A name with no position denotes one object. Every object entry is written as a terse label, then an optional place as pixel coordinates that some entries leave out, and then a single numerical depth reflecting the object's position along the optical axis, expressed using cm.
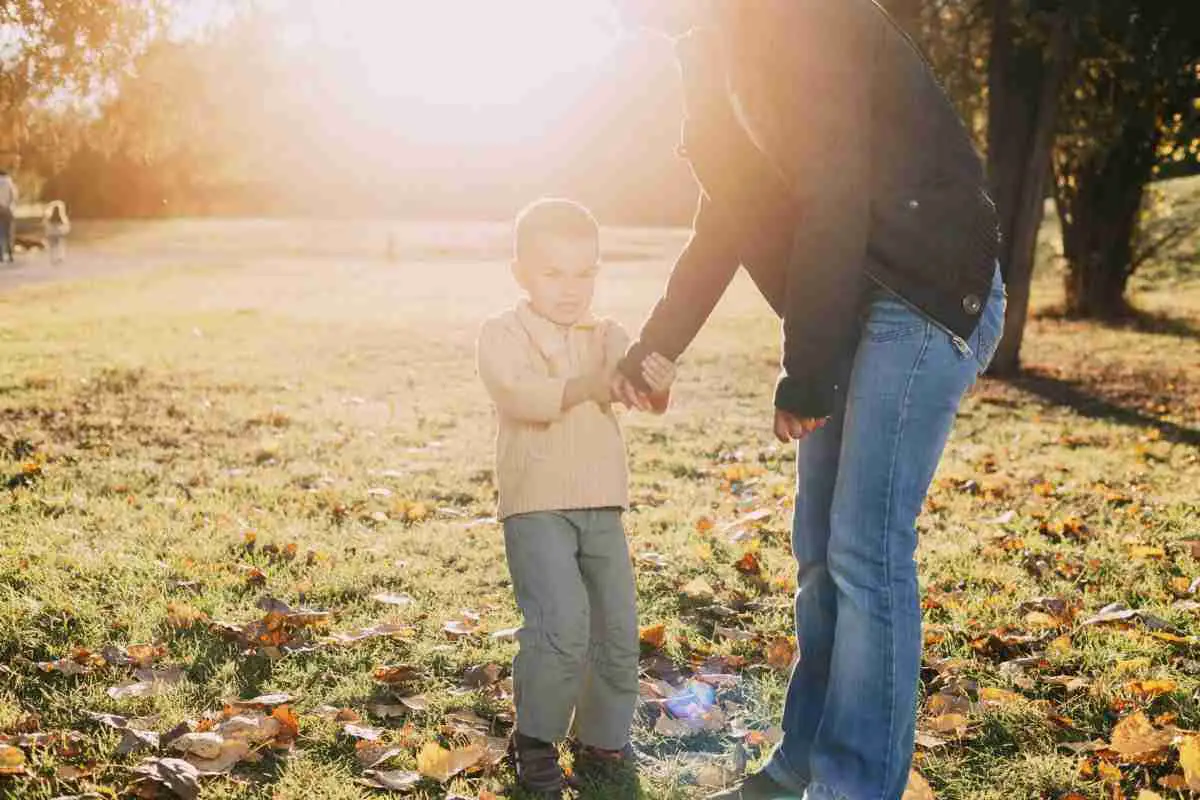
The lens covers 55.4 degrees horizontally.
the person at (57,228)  2681
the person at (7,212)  2216
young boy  305
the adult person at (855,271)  237
